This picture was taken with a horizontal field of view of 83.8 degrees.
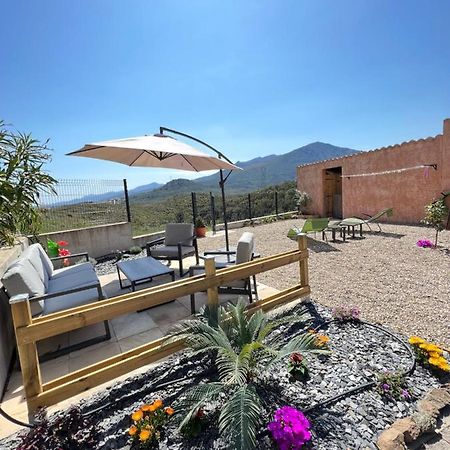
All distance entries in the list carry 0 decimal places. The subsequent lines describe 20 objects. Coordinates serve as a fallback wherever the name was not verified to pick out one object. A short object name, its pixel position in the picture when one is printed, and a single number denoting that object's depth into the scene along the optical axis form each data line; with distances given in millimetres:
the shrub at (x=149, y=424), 1592
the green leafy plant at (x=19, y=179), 3422
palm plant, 1554
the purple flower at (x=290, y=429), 1537
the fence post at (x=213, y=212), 10789
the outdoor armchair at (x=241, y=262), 3476
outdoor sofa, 2621
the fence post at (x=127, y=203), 8109
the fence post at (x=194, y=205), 9633
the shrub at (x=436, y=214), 6586
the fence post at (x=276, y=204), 13460
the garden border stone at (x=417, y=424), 1614
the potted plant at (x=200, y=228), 10152
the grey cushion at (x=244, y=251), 3471
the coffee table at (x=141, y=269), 3623
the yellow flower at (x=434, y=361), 2246
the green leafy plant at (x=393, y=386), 2020
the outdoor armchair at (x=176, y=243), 5223
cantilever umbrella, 3459
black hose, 1924
